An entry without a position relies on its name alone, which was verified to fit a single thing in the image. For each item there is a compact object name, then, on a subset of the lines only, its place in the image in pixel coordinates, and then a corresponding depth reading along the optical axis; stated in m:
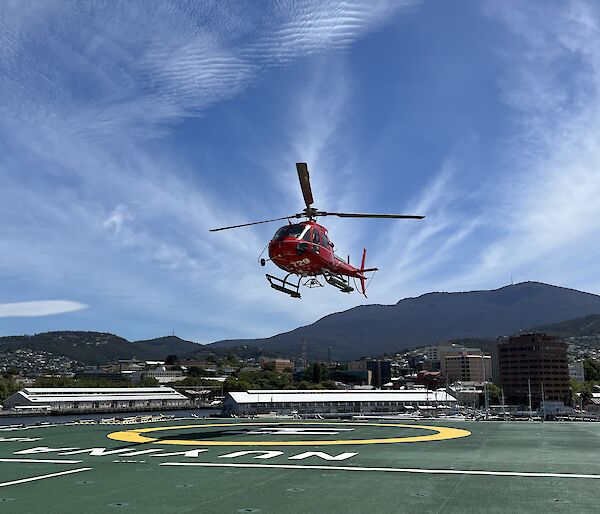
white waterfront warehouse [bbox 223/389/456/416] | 132.90
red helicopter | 39.59
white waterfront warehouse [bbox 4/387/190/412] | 183.50
